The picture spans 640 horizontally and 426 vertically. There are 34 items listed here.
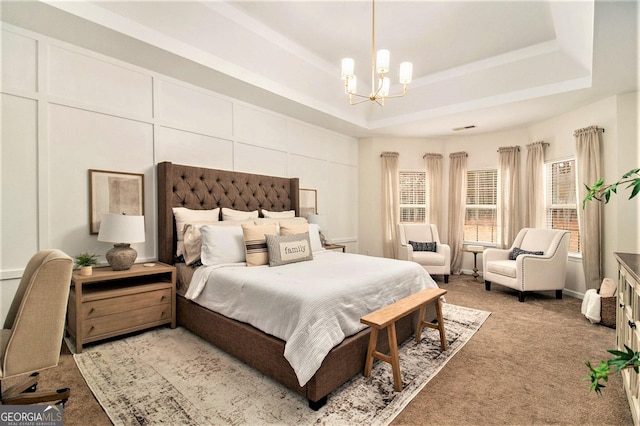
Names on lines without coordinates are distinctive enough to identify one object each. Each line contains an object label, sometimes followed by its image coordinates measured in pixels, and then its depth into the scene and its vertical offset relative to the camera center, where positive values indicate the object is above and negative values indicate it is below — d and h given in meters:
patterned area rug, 1.76 -1.15
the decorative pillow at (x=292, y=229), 3.33 -0.18
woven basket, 3.11 -1.03
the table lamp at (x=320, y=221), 4.57 -0.13
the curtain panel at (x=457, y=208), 5.72 +0.06
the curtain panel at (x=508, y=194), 5.14 +0.28
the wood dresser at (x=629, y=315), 1.67 -0.66
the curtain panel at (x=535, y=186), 4.84 +0.40
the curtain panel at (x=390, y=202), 5.84 +0.18
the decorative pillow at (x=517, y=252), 4.37 -0.61
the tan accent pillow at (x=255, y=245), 2.93 -0.31
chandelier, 2.51 +1.19
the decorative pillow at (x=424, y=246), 5.27 -0.60
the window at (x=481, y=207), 5.63 +0.07
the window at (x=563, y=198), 4.50 +0.18
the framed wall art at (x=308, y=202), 4.87 +0.17
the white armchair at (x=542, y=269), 4.04 -0.78
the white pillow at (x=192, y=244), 3.03 -0.31
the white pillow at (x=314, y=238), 3.73 -0.32
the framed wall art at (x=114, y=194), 2.86 +0.19
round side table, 5.14 -0.67
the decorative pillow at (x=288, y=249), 2.95 -0.36
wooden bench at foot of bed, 1.99 -0.72
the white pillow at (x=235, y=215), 3.63 -0.03
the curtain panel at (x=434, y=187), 5.97 +0.47
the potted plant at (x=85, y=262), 2.54 -0.43
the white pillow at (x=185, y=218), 3.19 -0.05
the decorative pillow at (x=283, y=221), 3.59 -0.11
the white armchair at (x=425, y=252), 4.97 -0.66
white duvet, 1.85 -0.62
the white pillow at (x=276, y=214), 4.05 -0.02
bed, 1.92 -0.84
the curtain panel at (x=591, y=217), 3.93 -0.09
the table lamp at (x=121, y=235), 2.64 -0.19
